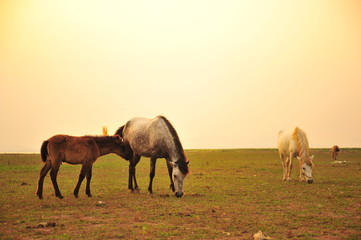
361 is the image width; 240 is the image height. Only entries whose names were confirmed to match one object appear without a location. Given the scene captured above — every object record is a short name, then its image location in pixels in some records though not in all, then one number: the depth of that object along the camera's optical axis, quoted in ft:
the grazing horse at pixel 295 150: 56.18
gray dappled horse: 41.60
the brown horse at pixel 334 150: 131.23
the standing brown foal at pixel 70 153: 38.75
